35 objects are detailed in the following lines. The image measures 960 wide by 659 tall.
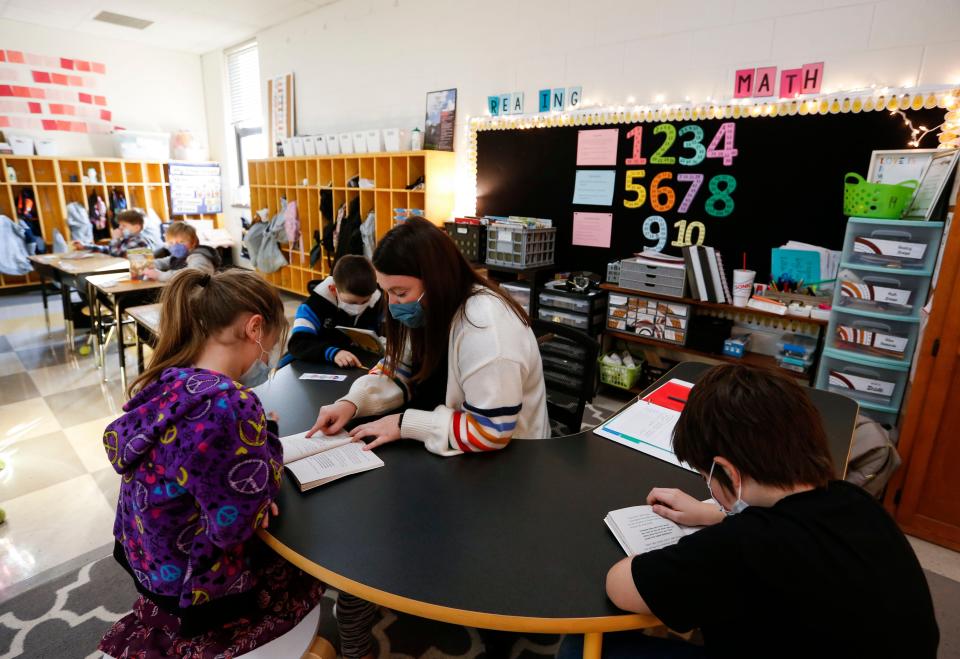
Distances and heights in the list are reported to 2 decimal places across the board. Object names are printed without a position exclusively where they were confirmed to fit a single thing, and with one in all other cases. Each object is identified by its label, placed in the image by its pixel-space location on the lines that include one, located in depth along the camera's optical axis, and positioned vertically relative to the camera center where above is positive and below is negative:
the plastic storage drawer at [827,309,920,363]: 2.28 -0.55
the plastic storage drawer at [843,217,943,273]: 2.13 -0.15
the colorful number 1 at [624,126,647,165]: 3.20 +0.34
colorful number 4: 2.87 +0.31
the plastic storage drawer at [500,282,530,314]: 3.60 -0.64
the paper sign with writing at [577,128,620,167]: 3.32 +0.32
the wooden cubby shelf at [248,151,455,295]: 4.24 +0.04
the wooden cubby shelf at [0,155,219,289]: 6.13 +0.01
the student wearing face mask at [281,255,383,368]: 2.07 -0.51
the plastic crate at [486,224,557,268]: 3.43 -0.32
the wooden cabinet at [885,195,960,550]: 1.94 -0.87
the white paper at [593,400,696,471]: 1.35 -0.61
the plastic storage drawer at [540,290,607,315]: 3.24 -0.64
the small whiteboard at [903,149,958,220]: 2.11 +0.09
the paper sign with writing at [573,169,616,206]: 3.40 +0.07
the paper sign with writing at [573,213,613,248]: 3.46 -0.20
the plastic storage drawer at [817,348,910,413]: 2.33 -0.76
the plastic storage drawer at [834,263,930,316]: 2.24 -0.35
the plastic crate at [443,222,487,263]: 3.66 -0.31
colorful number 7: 3.03 +0.07
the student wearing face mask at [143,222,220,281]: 3.97 -0.47
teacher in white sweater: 1.28 -0.42
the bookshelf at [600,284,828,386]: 2.67 -0.63
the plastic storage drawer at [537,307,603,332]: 3.27 -0.75
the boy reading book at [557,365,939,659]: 0.73 -0.50
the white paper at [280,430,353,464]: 1.27 -0.62
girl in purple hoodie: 0.93 -0.54
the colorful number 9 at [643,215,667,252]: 3.22 -0.18
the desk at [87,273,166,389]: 3.36 -0.71
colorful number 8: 2.93 +0.04
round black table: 0.84 -0.63
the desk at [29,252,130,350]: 3.83 -0.61
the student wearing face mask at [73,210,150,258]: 4.68 -0.44
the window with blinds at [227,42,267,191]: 6.55 +1.04
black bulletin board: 2.55 +0.13
